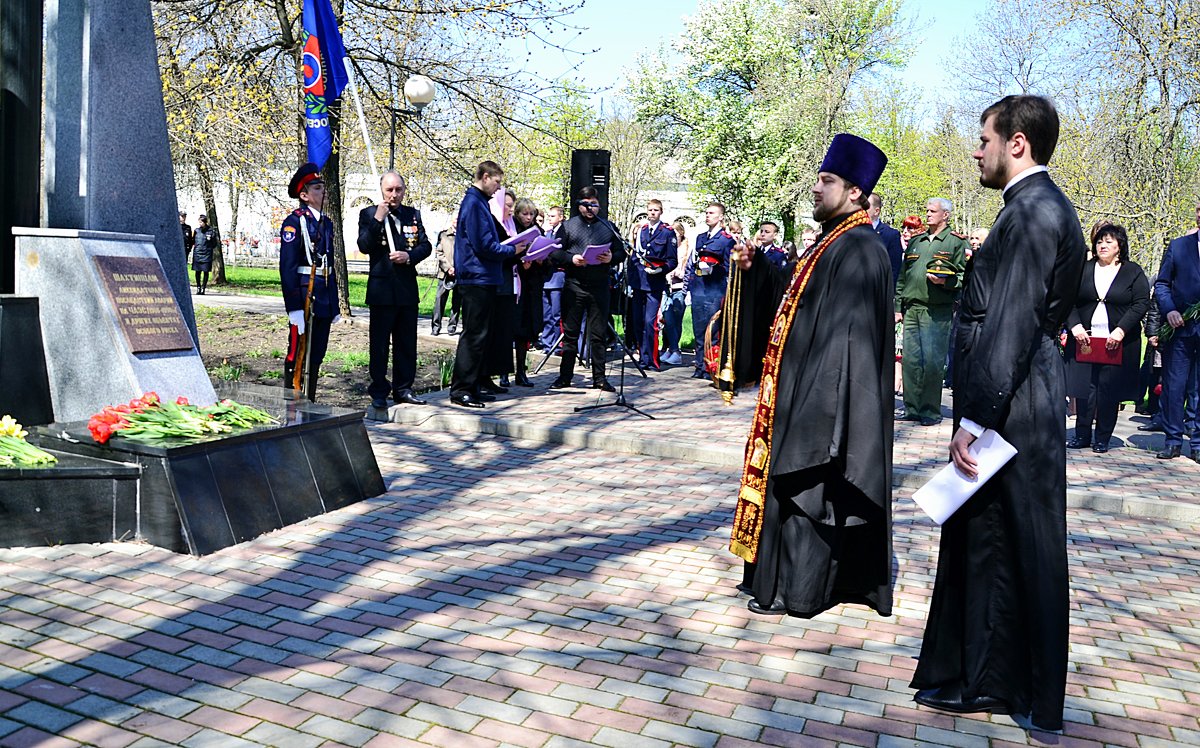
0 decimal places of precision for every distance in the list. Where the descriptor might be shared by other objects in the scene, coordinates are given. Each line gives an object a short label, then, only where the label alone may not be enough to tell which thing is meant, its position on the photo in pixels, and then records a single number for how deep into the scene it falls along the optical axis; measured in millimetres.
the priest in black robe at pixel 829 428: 4910
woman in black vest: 10234
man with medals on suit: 10055
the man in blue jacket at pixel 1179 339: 9992
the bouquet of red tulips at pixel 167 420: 5953
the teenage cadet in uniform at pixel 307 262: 9164
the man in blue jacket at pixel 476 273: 10664
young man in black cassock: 3783
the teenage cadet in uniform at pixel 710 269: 14398
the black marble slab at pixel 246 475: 5715
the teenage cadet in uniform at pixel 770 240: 13375
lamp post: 15320
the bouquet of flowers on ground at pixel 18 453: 5645
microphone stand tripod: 10820
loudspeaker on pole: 13773
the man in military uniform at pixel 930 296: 10852
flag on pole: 9625
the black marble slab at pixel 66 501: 5555
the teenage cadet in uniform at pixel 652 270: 15234
